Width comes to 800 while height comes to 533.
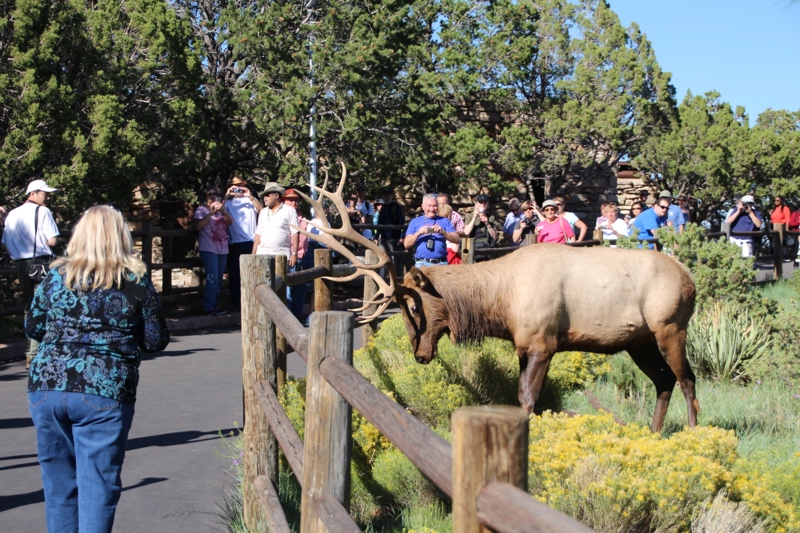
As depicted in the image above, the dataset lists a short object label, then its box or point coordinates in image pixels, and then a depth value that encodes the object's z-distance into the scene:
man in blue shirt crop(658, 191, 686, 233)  18.38
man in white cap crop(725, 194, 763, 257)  20.66
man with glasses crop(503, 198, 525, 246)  17.09
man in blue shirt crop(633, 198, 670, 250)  16.14
